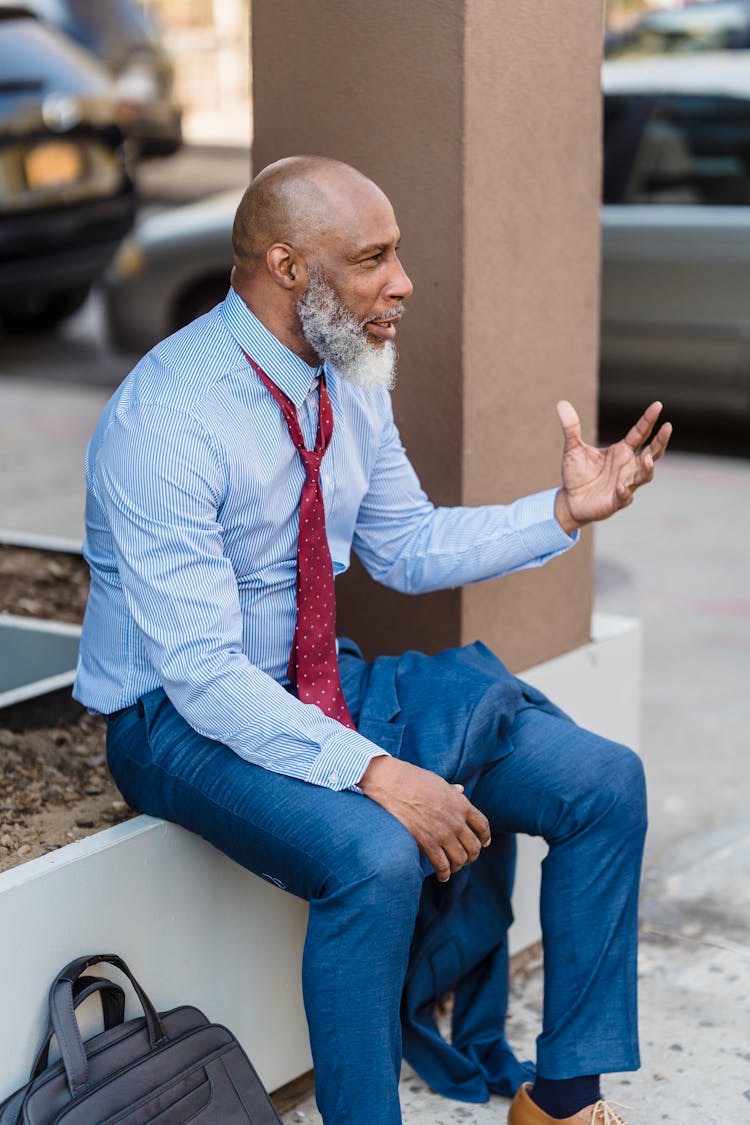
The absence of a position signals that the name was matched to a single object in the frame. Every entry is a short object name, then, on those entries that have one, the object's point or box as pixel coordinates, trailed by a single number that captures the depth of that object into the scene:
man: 4.37
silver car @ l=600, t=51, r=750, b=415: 12.71
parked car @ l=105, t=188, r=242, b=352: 13.99
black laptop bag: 4.19
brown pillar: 5.57
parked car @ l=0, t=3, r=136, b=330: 15.42
